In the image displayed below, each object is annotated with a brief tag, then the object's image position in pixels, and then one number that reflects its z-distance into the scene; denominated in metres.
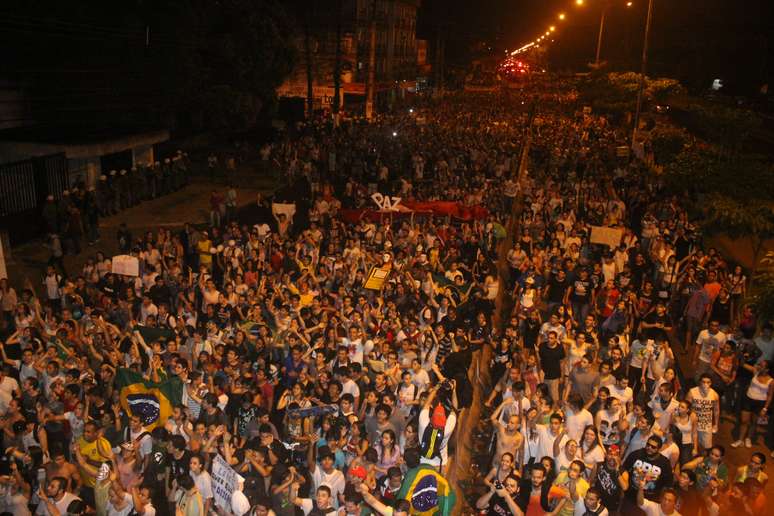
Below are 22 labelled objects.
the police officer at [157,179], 24.17
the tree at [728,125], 21.61
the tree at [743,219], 12.69
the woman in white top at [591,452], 7.18
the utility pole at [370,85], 44.28
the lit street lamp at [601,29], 47.78
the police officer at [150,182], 23.83
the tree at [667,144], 26.00
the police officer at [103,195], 20.58
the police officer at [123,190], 22.11
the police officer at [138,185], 22.83
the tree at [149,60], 24.84
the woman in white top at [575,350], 9.26
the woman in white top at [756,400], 8.98
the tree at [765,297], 10.06
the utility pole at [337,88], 37.28
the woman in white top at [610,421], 7.69
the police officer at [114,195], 21.23
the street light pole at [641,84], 25.93
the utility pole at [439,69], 78.31
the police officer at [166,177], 24.78
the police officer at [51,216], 16.80
